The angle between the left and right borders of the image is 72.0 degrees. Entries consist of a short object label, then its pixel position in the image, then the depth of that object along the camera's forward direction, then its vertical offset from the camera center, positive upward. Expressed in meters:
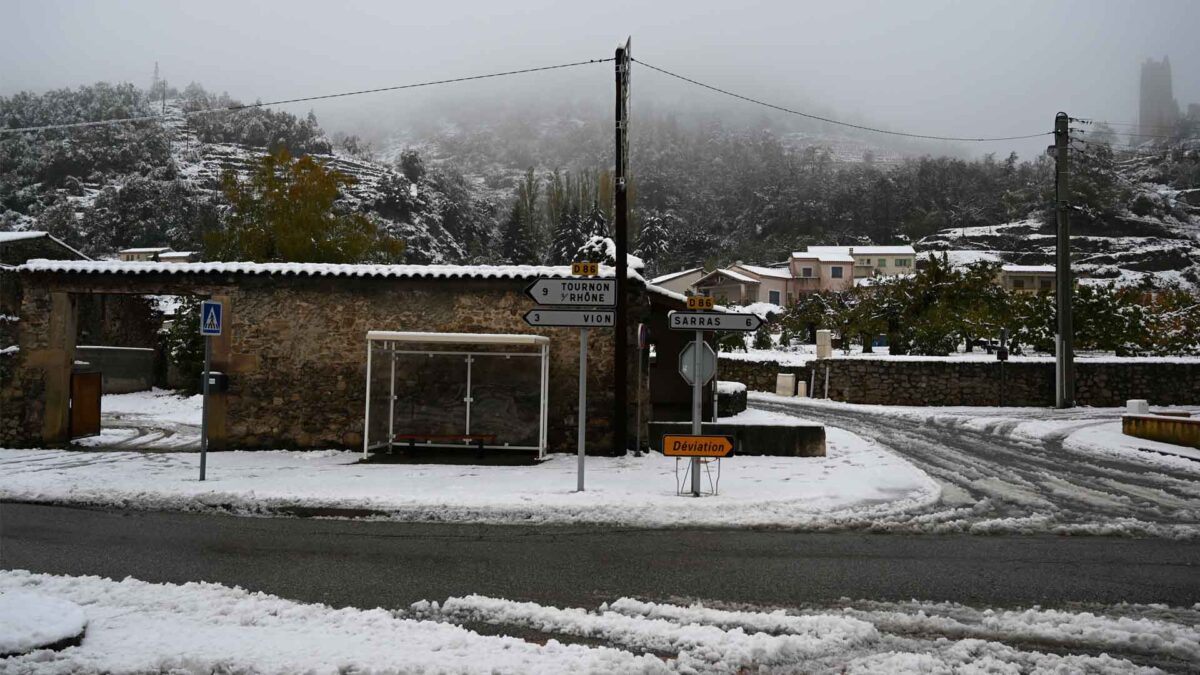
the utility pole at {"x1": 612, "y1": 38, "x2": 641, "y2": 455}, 13.78 +1.39
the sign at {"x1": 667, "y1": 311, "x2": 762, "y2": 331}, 10.77 +0.45
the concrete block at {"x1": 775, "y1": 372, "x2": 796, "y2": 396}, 33.81 -1.11
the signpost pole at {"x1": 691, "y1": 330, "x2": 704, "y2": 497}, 10.38 -0.58
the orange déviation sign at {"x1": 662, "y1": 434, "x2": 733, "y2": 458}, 10.18 -1.13
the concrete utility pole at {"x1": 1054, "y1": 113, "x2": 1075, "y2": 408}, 26.81 +2.51
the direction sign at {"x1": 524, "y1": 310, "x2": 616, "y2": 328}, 10.77 +0.45
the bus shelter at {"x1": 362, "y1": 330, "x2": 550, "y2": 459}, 14.23 -0.77
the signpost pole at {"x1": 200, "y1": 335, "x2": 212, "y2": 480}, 10.82 -0.88
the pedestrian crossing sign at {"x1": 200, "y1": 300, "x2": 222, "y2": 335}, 11.24 +0.37
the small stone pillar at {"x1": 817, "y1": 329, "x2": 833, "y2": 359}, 33.31 +0.53
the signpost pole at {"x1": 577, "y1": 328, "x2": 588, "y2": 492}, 10.54 -0.31
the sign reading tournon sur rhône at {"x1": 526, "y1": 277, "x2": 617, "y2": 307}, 10.91 +0.80
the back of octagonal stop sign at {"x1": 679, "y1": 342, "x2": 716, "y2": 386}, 10.69 -0.11
